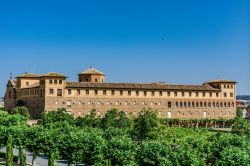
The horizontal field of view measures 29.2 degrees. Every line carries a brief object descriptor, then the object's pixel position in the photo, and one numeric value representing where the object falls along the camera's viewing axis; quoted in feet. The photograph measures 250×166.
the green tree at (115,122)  224.06
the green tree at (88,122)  226.17
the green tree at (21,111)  264.93
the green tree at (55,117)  221.40
